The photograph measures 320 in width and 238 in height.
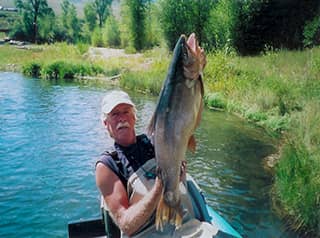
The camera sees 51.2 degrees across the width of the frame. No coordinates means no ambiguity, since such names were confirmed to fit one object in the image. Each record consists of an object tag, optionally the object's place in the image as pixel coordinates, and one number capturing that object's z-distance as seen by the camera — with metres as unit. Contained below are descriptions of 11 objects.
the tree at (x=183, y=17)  25.43
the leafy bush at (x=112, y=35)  38.38
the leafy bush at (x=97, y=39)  38.88
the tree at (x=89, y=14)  64.15
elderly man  2.43
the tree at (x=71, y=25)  55.65
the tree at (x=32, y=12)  52.31
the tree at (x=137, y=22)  32.07
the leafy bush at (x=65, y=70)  22.25
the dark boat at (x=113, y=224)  2.75
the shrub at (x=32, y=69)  23.04
